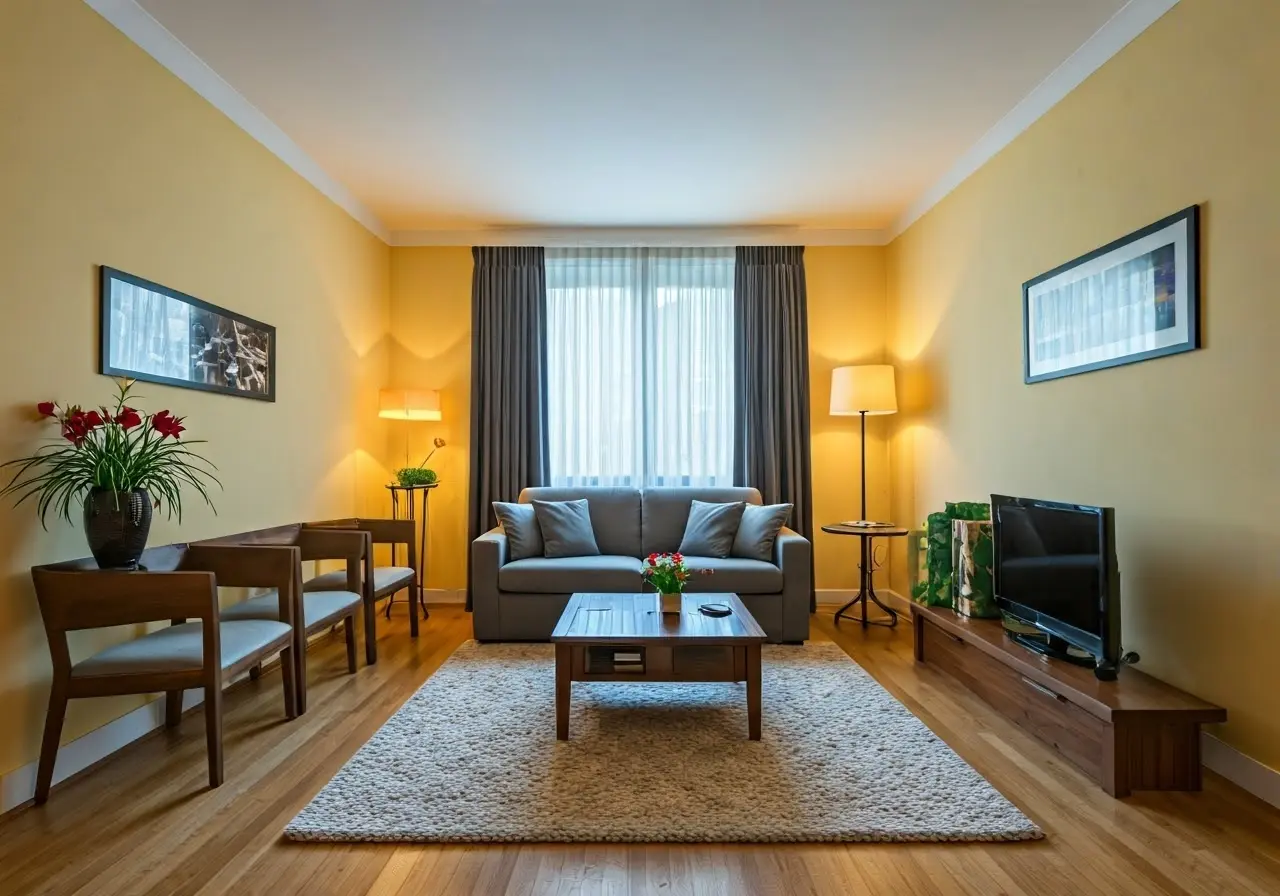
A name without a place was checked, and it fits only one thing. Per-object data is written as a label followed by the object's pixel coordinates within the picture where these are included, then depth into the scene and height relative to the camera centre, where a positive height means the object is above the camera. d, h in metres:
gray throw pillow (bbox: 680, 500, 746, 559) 4.31 -0.51
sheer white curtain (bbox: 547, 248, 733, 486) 5.07 +0.66
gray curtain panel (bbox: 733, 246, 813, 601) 4.97 +0.57
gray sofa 3.92 -0.79
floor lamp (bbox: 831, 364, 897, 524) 4.53 +0.42
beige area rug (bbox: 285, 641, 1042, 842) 1.97 -1.11
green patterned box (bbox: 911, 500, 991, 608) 3.52 -0.54
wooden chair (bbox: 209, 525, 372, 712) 2.90 -0.69
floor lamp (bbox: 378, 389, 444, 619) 4.68 +0.32
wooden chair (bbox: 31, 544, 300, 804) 2.13 -0.67
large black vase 2.25 -0.25
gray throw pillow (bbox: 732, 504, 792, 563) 4.16 -0.50
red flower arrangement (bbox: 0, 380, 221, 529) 2.20 -0.03
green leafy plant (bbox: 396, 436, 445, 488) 4.59 -0.17
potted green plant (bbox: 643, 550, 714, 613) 3.01 -0.57
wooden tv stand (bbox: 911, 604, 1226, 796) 2.14 -0.92
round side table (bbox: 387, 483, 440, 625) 4.79 -0.45
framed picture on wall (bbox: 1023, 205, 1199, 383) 2.38 +0.61
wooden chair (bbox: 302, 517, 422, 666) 3.64 -0.72
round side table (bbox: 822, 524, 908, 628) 4.26 -0.73
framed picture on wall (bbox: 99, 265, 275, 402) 2.55 +0.49
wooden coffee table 2.62 -0.82
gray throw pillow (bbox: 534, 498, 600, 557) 4.32 -0.51
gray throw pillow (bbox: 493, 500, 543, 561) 4.24 -0.50
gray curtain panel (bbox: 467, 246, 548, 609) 4.98 +0.55
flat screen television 2.37 -0.48
